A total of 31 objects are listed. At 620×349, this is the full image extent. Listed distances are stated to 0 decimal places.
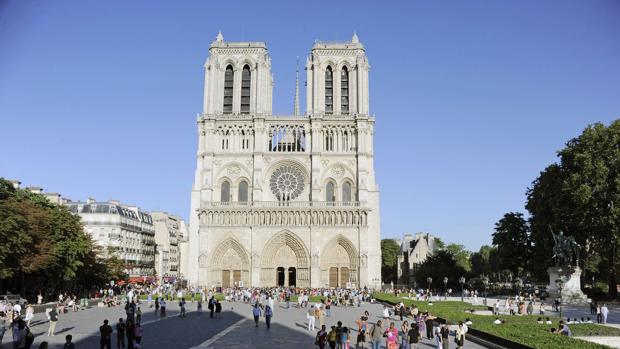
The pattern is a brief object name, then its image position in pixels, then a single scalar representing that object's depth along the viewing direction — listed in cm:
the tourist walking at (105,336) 1788
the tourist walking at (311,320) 2556
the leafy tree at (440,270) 6444
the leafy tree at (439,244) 9681
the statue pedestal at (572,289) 4209
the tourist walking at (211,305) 3203
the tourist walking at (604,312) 2811
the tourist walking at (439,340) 1881
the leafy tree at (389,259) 9275
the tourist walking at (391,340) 1759
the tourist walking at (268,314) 2642
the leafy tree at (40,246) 3388
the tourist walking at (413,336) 1881
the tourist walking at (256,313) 2695
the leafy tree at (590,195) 4041
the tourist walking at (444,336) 1850
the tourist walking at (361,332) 1956
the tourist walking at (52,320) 2244
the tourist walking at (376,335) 1825
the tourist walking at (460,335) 1904
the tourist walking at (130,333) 1841
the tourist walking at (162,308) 3264
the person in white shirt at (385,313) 2953
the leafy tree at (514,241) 5384
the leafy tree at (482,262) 8669
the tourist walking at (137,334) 1831
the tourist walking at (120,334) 1866
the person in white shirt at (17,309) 2421
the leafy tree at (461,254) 9065
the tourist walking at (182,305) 3220
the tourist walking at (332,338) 1792
